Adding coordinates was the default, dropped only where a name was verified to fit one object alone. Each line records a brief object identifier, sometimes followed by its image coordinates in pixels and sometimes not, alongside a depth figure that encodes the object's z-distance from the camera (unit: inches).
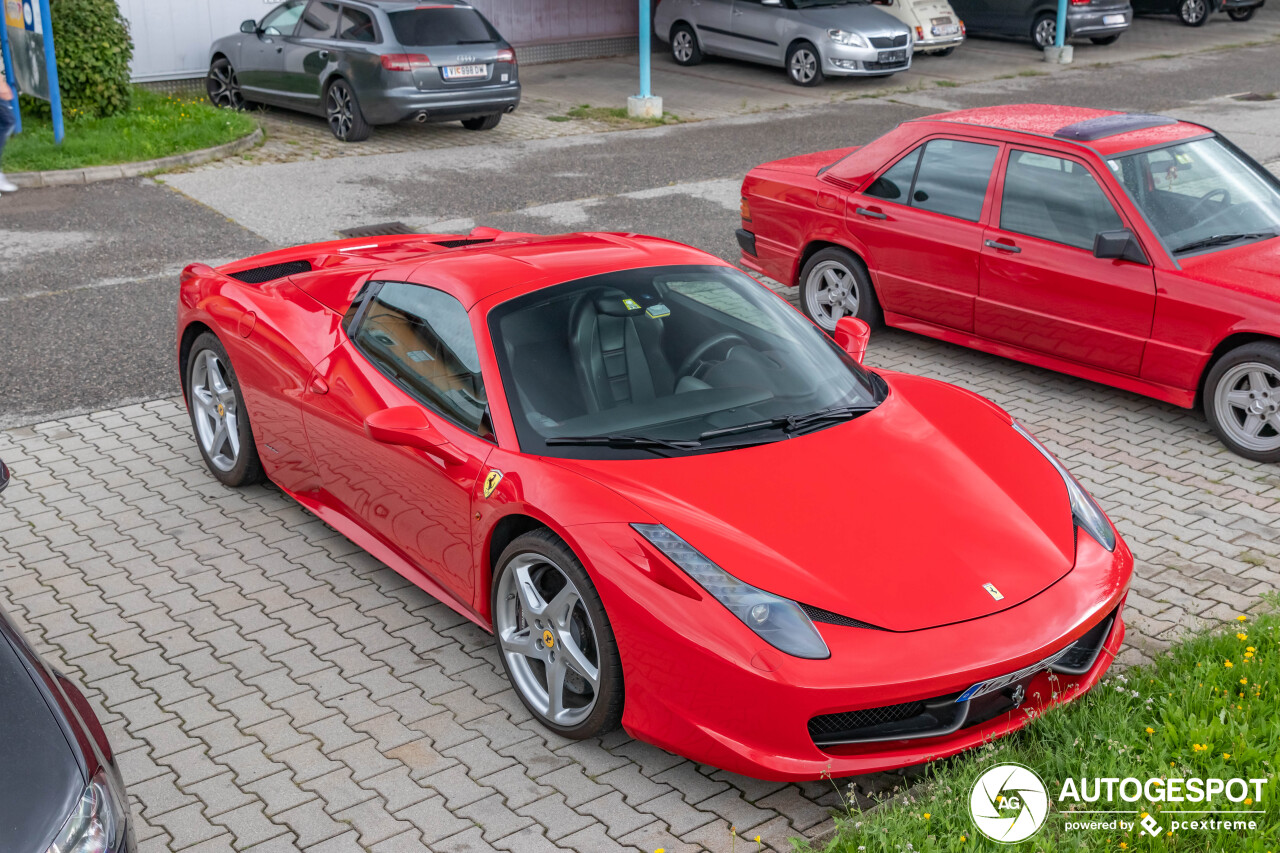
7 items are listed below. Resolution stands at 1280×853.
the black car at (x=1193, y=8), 1081.4
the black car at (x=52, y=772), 117.2
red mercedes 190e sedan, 258.8
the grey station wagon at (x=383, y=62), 551.5
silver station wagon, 748.0
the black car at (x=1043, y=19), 918.4
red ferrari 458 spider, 145.3
